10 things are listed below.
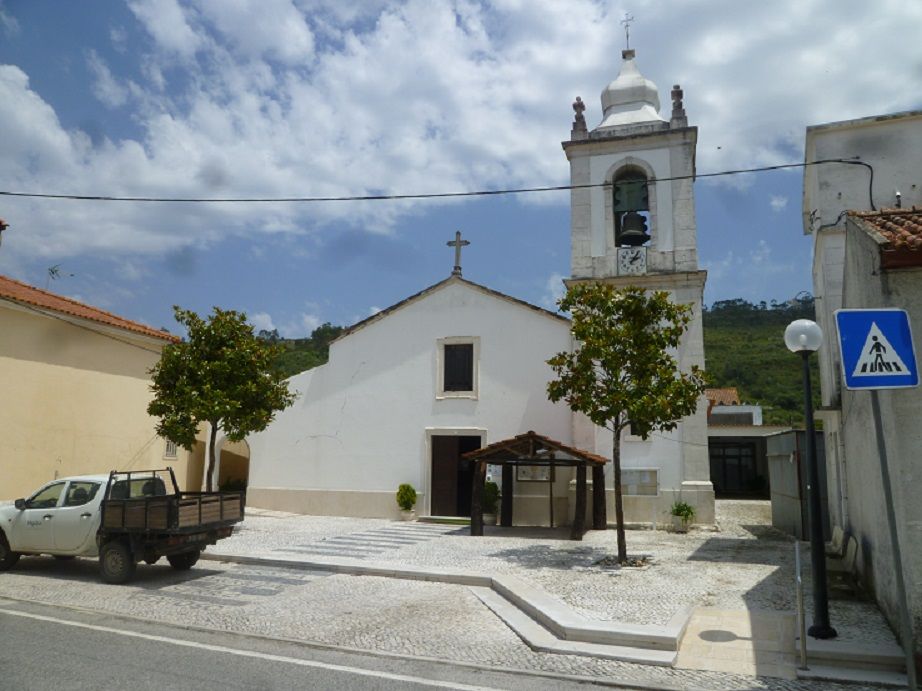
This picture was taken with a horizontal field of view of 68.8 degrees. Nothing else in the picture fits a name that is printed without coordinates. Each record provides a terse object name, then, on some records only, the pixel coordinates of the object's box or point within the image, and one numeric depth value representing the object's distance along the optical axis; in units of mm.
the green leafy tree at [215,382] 14727
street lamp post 7008
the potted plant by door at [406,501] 18953
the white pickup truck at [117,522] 9992
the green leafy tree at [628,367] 11594
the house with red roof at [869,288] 6324
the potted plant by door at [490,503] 18172
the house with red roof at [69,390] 17062
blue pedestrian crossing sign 5270
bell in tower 18266
